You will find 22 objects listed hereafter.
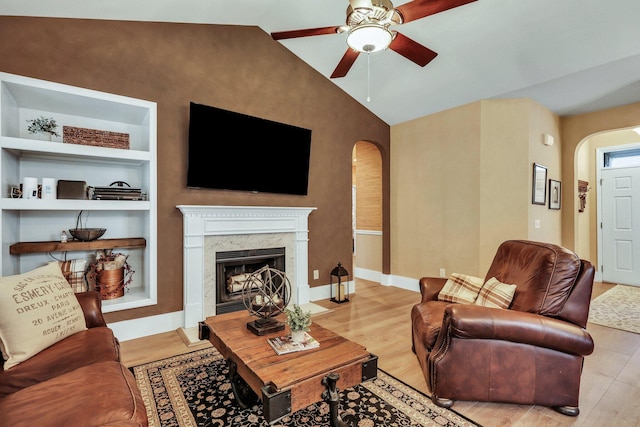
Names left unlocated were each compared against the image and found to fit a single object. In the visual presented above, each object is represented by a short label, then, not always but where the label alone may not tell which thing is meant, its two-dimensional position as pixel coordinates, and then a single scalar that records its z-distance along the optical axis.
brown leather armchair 1.84
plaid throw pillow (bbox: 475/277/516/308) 2.20
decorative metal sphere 1.97
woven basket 2.76
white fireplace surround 3.26
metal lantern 4.29
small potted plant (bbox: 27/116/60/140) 2.69
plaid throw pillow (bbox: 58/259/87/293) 2.75
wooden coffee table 1.41
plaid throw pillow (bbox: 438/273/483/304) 2.51
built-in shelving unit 2.52
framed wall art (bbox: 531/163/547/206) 4.05
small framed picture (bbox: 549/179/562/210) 4.50
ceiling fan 1.97
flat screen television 3.31
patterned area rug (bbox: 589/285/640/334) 3.51
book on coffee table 1.72
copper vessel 2.88
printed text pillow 1.57
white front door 5.18
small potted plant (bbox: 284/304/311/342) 1.77
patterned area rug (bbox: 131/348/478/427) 1.84
